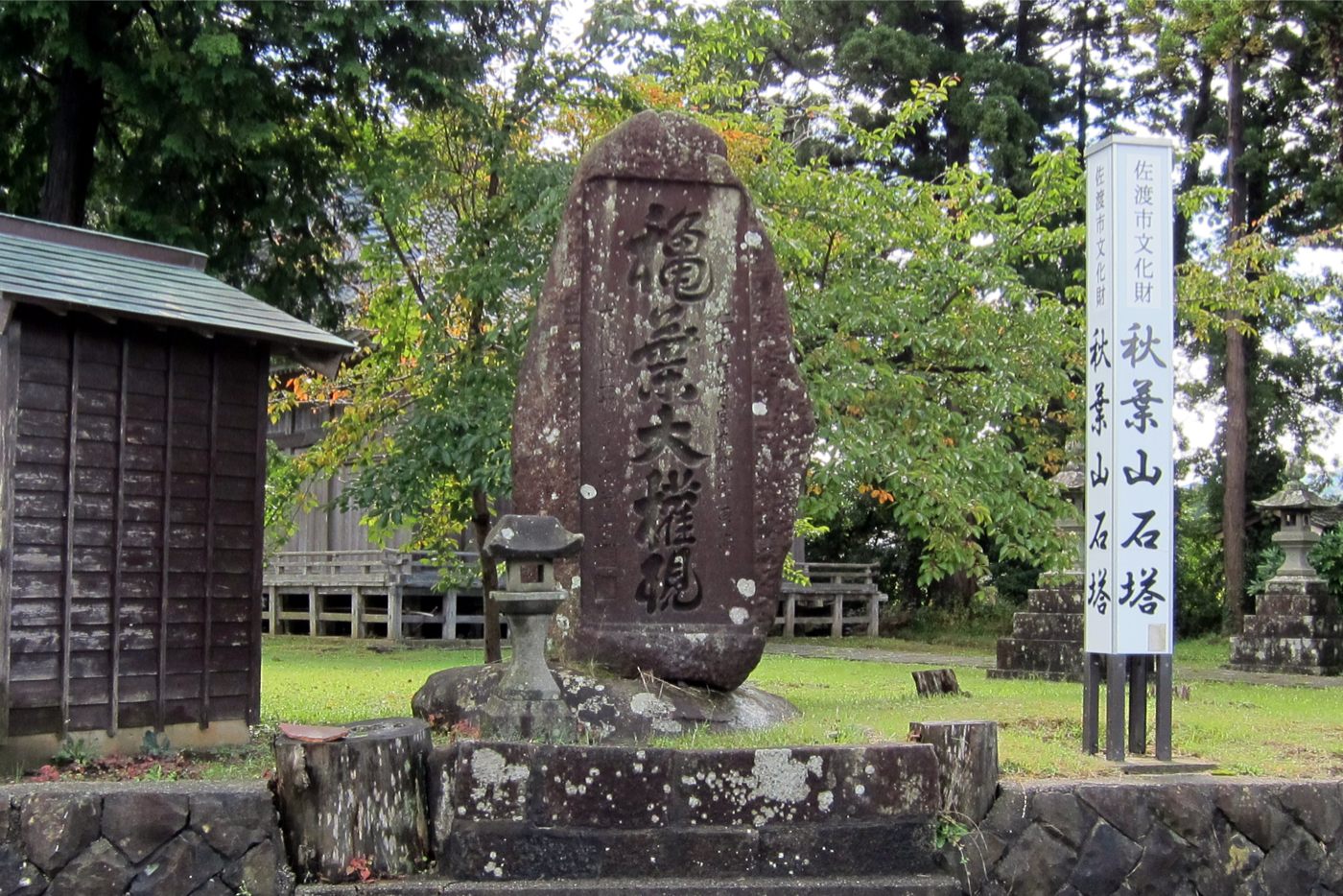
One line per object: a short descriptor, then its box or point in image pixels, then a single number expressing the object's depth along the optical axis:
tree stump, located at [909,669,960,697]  11.66
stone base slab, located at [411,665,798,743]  7.23
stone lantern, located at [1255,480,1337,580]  19.20
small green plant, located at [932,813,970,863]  6.41
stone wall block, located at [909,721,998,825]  6.46
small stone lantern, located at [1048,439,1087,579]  15.01
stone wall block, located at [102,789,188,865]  5.84
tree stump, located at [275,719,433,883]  5.98
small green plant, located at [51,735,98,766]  7.74
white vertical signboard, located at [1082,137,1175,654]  7.29
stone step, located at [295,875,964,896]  5.91
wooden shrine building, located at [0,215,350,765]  7.71
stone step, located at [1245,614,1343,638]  18.58
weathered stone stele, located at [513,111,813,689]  8.02
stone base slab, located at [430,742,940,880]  6.12
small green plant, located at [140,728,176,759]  8.16
